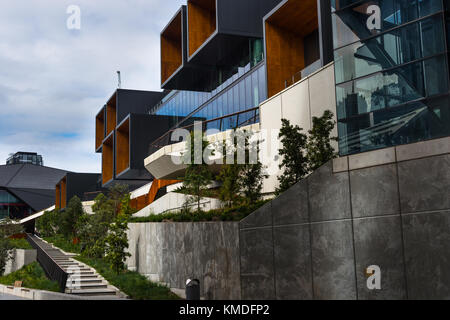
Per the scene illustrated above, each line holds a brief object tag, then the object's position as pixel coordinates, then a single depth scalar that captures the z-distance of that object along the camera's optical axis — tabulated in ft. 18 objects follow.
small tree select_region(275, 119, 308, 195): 65.67
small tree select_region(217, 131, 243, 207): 76.43
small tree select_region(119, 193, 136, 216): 118.52
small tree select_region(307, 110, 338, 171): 62.64
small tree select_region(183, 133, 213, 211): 83.61
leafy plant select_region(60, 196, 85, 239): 173.68
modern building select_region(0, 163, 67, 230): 360.69
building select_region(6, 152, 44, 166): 406.62
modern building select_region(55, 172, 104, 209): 248.93
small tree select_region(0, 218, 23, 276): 143.43
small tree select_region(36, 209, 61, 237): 205.44
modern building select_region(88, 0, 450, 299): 46.57
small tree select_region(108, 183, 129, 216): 143.63
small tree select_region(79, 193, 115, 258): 120.06
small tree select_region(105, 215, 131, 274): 91.20
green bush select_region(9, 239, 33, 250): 155.31
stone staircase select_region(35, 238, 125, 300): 77.10
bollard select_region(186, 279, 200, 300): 54.85
